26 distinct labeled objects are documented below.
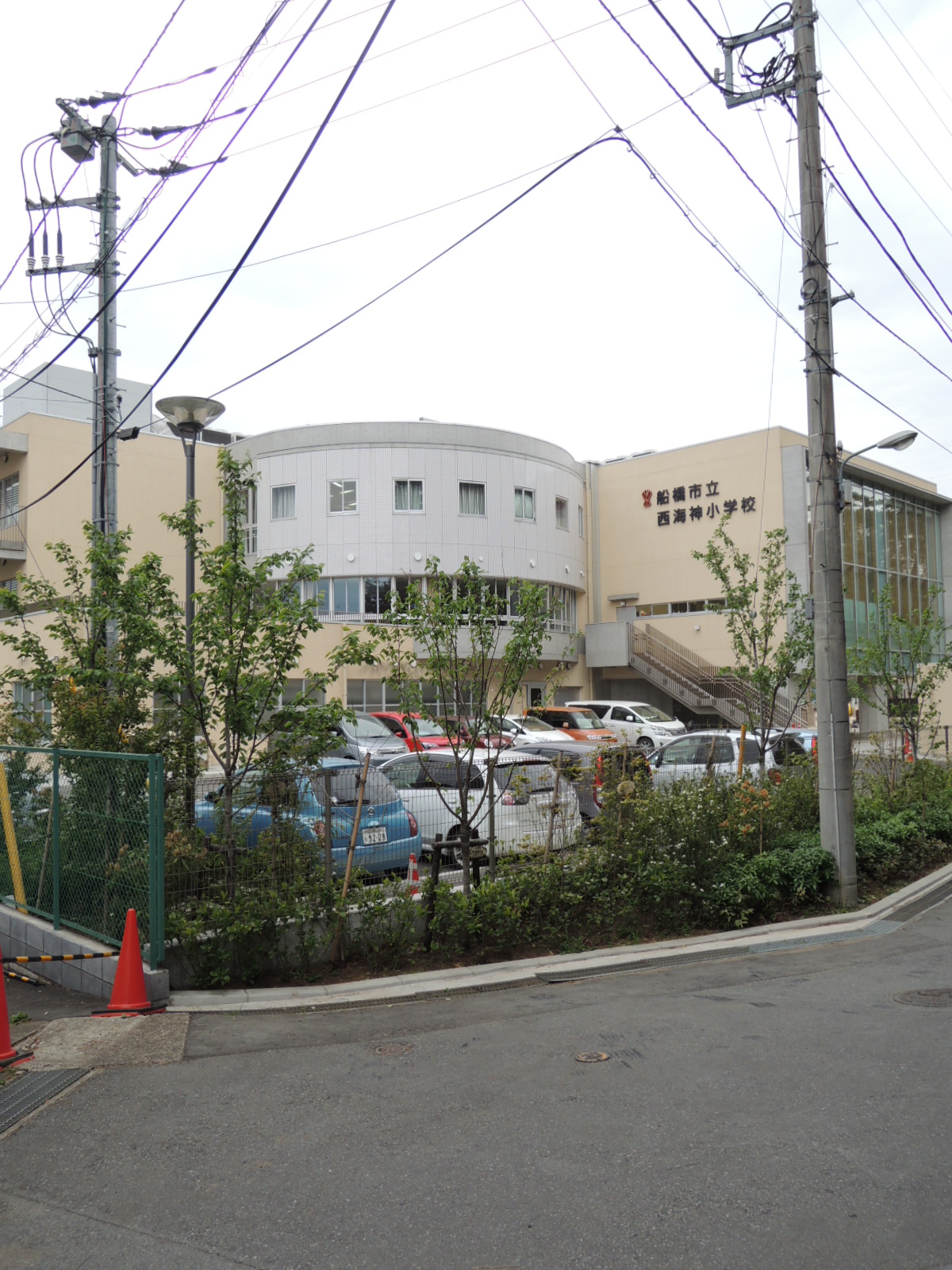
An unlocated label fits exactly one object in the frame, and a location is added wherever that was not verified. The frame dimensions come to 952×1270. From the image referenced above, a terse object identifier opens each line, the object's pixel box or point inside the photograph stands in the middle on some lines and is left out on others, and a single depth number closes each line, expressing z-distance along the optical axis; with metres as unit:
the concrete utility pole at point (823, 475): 10.48
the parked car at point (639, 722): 30.38
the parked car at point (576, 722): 30.41
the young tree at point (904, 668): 15.66
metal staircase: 35.41
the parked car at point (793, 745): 14.49
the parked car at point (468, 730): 8.64
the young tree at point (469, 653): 8.49
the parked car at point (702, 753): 14.57
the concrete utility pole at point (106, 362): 11.73
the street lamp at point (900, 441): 11.96
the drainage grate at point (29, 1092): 5.16
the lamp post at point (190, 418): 11.24
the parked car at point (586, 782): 9.54
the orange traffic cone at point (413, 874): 8.97
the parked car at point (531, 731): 24.53
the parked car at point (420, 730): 8.68
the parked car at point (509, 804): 9.19
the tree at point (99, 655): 7.89
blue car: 7.96
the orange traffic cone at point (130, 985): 6.82
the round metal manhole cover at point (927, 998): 6.94
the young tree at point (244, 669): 7.89
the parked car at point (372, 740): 18.92
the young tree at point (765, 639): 12.94
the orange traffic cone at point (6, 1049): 5.91
